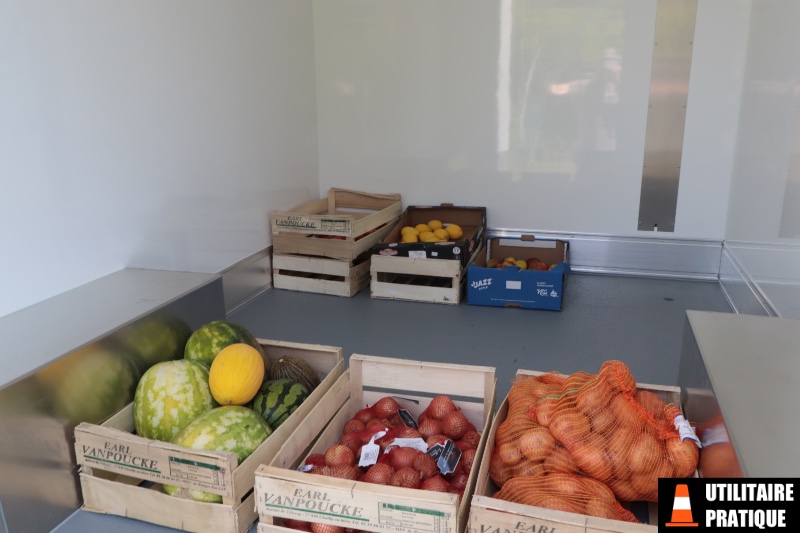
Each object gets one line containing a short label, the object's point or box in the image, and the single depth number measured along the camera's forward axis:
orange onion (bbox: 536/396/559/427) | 1.94
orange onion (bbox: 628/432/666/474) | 1.77
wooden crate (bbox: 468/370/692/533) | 1.53
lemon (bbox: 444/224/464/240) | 4.81
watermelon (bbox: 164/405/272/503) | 2.04
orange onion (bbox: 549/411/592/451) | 1.84
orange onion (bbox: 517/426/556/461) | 1.86
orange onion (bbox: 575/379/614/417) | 1.88
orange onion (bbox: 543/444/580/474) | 1.83
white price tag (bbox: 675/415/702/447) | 1.75
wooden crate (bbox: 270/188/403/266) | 4.42
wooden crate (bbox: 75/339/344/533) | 1.94
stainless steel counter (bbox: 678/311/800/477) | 1.35
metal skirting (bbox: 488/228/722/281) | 4.84
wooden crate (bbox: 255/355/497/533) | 1.68
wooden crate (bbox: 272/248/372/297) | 4.46
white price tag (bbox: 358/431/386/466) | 1.97
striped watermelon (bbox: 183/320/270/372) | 2.51
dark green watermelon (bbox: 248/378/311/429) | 2.28
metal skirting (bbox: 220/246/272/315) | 4.17
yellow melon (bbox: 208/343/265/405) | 2.24
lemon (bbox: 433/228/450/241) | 4.75
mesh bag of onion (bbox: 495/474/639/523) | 1.68
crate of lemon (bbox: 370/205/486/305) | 4.29
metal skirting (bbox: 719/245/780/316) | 3.42
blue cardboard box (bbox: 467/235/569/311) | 4.12
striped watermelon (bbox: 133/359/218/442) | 2.23
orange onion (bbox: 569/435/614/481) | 1.79
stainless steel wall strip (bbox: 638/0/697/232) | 4.57
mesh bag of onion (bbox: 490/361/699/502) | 1.78
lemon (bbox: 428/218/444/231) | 4.94
